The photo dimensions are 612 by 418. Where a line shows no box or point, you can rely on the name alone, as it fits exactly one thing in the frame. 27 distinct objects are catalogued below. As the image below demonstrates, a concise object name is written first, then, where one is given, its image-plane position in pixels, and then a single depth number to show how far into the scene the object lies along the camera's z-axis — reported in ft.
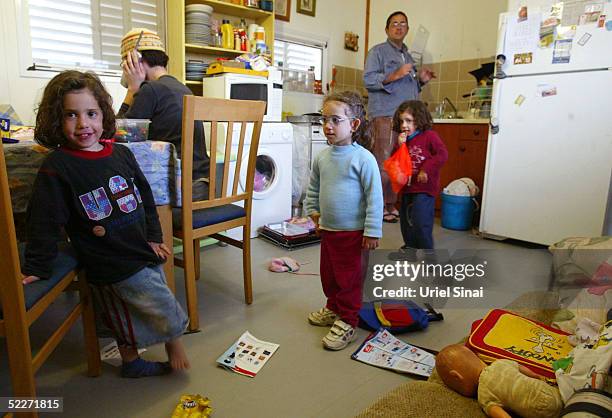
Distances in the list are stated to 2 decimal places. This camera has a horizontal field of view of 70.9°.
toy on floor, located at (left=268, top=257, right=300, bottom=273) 7.79
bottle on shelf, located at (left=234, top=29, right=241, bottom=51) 11.32
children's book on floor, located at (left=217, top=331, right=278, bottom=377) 4.73
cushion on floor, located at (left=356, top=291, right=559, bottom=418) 3.19
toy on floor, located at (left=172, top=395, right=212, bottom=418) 3.83
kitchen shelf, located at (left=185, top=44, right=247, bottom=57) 10.56
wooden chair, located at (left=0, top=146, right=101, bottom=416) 2.88
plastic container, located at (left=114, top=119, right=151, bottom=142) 4.66
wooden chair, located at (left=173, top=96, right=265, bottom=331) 5.01
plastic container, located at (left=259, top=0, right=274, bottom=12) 11.53
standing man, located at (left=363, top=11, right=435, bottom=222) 11.46
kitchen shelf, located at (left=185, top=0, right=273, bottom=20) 10.65
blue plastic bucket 10.73
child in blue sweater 5.09
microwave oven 9.96
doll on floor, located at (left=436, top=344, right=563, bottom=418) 3.05
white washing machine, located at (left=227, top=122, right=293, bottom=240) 9.61
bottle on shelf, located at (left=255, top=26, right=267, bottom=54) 11.43
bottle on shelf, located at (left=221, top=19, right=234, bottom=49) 11.10
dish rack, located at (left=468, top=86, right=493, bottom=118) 10.98
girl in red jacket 7.23
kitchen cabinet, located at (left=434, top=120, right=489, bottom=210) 10.92
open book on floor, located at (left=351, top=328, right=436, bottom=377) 4.72
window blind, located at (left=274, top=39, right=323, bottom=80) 13.46
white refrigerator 8.08
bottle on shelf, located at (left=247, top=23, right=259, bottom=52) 11.57
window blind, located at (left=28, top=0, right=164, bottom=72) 9.00
